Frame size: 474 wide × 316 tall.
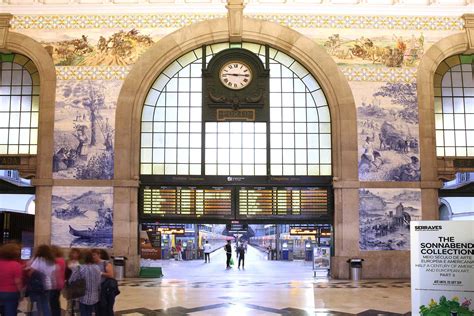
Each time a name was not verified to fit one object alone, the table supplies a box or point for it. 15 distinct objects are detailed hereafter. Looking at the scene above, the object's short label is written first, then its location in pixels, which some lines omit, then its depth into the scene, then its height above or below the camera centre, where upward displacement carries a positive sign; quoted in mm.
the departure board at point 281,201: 22219 +748
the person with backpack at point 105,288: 9836 -1168
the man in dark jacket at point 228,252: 28312 -1579
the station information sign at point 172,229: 28603 -460
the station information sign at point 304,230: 27173 -470
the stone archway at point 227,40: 21594 +4358
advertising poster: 8664 -719
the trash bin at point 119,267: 20797 -1711
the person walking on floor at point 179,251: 37762 -2057
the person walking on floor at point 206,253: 35016 -2027
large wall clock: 22672 +5294
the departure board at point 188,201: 22141 +737
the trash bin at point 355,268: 21062 -1750
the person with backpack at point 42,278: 9625 -990
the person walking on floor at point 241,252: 28125 -1573
